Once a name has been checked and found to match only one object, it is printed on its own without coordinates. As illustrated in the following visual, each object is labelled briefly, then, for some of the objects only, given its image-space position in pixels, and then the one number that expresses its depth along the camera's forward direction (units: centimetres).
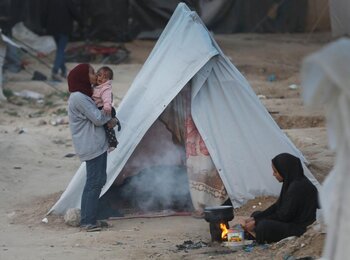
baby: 1631
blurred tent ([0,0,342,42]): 3828
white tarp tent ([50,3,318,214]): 1759
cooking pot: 1516
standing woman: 1612
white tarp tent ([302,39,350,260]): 864
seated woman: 1479
